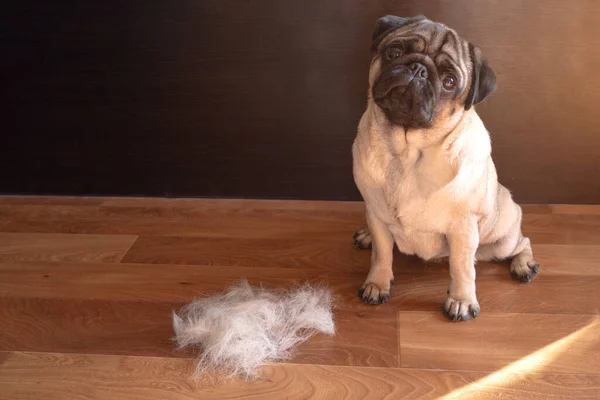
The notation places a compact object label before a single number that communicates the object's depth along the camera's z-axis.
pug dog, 1.72
